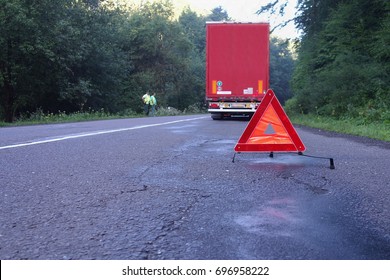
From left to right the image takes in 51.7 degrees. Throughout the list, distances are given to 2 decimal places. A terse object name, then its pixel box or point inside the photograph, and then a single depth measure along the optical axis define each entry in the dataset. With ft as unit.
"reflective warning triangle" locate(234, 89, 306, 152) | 17.79
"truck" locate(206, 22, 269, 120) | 54.49
